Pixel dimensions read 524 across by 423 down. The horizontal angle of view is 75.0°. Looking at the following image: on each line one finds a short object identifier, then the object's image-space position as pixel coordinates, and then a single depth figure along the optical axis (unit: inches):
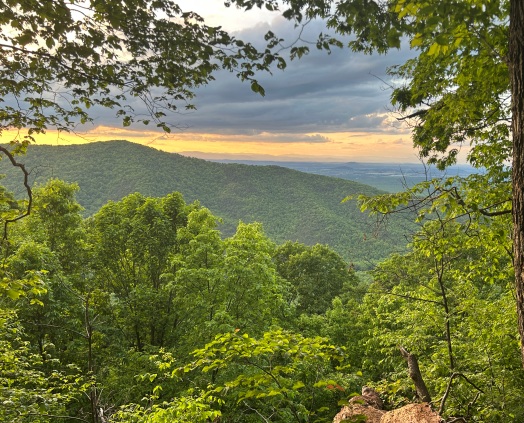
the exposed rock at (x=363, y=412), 167.6
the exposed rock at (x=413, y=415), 142.7
